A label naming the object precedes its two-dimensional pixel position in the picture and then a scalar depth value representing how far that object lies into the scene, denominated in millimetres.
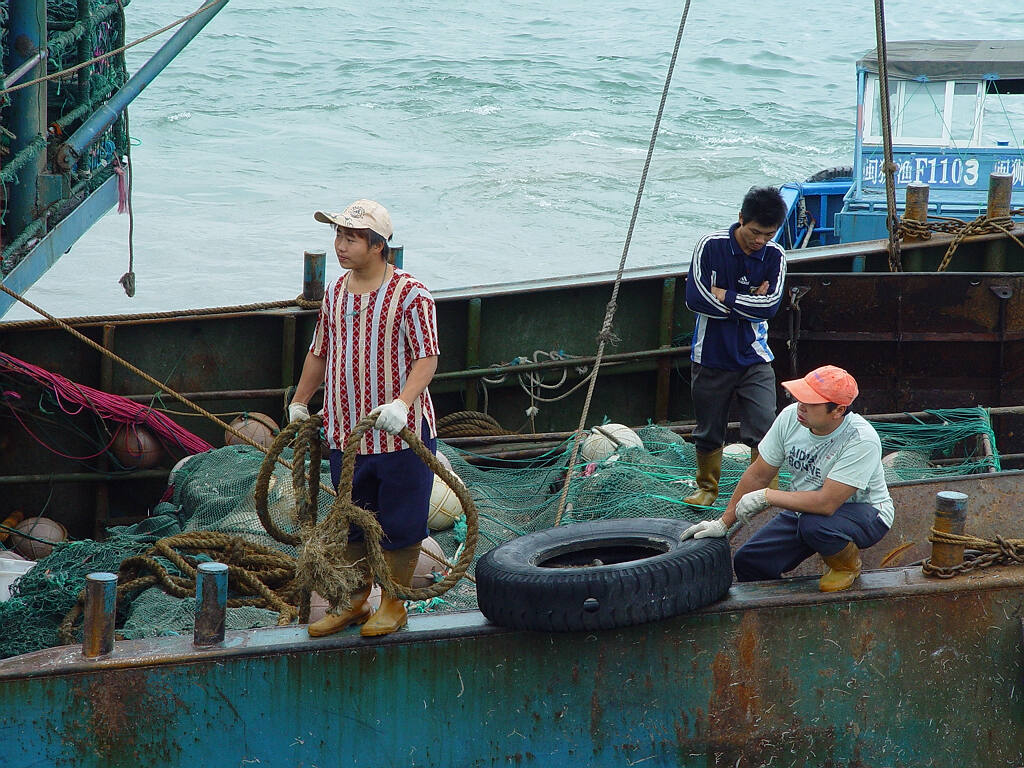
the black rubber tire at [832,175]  33875
